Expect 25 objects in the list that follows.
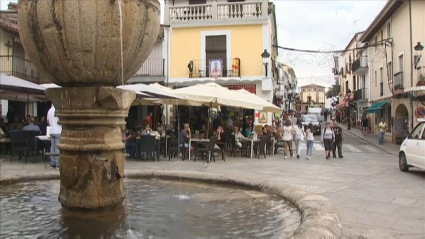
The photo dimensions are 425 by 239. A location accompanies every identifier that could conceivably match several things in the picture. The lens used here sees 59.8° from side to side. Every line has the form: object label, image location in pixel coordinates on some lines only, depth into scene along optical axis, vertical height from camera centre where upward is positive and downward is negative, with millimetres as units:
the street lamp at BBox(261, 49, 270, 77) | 19531 +3615
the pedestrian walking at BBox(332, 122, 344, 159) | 14297 -637
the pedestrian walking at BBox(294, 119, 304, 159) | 13945 -518
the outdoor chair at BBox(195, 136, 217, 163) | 11572 -741
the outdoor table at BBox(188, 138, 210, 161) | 12319 -553
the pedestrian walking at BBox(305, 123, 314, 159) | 13774 -641
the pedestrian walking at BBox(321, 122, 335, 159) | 13820 -538
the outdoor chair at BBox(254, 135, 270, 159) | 13500 -746
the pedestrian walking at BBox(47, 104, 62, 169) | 9078 -215
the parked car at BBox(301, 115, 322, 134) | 29578 +238
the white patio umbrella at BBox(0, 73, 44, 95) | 6468 +745
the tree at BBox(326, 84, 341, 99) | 60181 +5719
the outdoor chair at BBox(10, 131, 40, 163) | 10328 -449
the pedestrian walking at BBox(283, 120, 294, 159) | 13992 -387
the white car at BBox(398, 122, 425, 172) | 9578 -733
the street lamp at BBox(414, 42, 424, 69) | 18389 +3745
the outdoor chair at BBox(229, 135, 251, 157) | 13820 -856
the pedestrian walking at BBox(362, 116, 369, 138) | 27148 -217
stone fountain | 3498 +542
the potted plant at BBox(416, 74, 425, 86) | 19016 +2235
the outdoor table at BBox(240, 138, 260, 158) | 13378 -581
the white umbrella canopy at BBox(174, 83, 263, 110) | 12578 +1004
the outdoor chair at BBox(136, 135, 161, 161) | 11477 -653
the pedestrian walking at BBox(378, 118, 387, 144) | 21609 -442
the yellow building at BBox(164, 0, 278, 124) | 20625 +4578
